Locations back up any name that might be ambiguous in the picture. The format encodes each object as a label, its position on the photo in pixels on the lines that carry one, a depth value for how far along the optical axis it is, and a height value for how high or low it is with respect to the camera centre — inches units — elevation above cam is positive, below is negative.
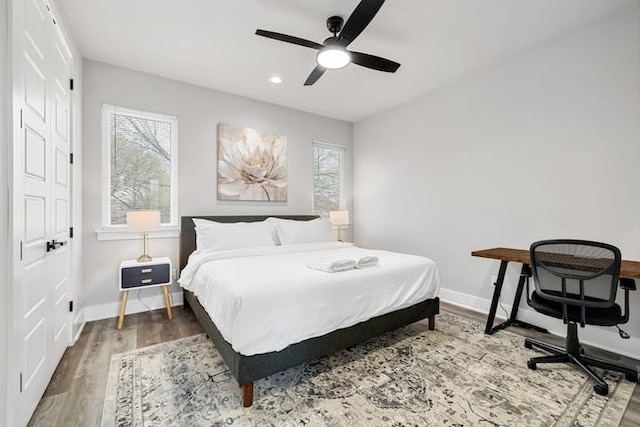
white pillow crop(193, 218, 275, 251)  126.5 -9.5
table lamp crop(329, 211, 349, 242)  177.3 -1.7
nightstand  112.9 -24.5
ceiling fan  75.5 +52.8
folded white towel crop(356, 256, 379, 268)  97.0 -16.4
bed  68.2 -36.2
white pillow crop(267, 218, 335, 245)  145.1 -8.7
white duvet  69.1 -22.6
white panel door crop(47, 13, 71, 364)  80.5 +8.8
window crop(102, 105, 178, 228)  126.3 +24.0
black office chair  75.9 -21.6
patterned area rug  65.6 -46.6
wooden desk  102.2 -24.9
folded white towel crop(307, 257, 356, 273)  90.2 -16.4
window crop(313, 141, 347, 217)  191.2 +25.3
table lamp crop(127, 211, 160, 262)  116.8 -2.9
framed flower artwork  151.9 +28.2
